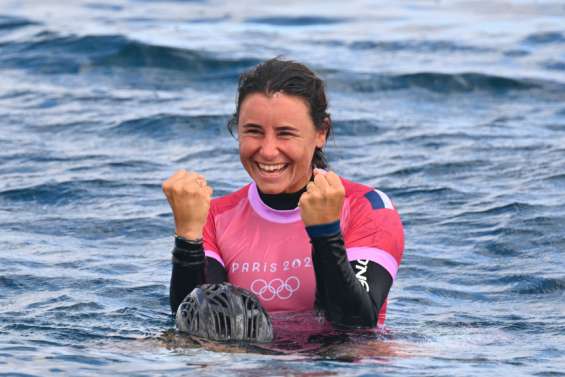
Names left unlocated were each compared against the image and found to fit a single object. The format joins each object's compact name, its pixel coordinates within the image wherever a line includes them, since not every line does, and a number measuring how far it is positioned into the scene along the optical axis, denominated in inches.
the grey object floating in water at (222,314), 512.4
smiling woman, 506.0
